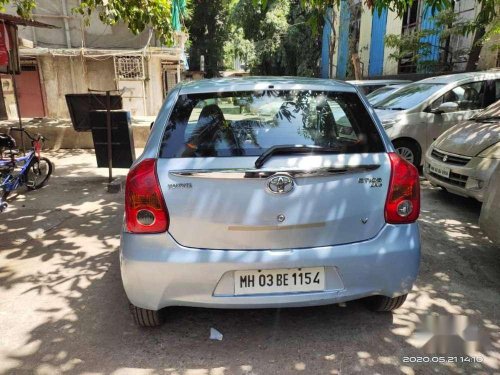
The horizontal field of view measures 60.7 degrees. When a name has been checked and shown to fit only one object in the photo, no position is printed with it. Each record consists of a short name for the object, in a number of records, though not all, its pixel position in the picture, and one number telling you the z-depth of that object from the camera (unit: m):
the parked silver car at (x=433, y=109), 6.97
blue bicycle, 5.65
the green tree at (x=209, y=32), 27.25
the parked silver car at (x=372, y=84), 11.55
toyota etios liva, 2.35
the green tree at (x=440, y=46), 11.73
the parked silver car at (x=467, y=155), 4.86
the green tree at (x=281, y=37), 24.30
